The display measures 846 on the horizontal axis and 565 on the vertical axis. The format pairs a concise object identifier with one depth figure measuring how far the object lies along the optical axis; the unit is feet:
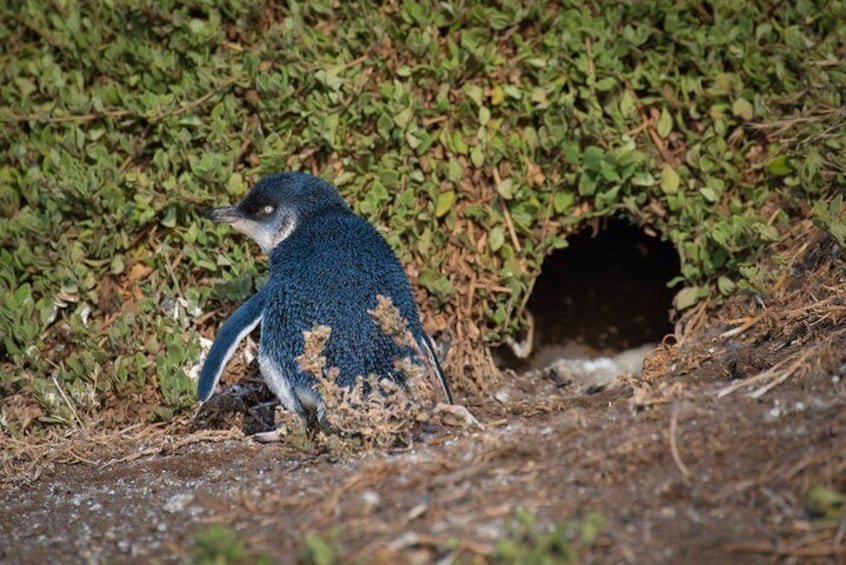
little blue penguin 26.37
